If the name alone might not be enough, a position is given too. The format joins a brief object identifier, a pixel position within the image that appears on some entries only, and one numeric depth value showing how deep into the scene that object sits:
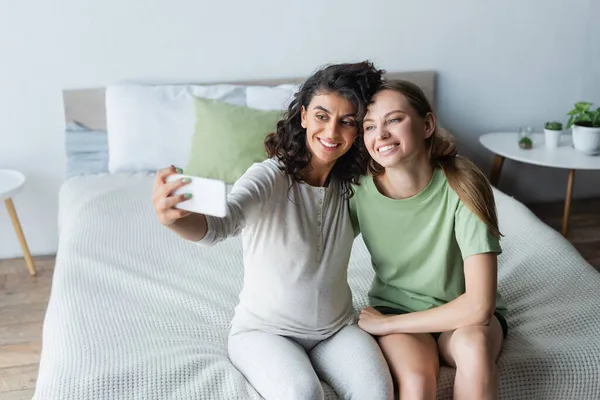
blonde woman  1.33
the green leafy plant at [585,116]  2.74
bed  1.40
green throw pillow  2.42
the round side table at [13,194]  2.49
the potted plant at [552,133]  2.81
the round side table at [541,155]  2.66
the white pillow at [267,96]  2.66
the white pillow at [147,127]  2.62
